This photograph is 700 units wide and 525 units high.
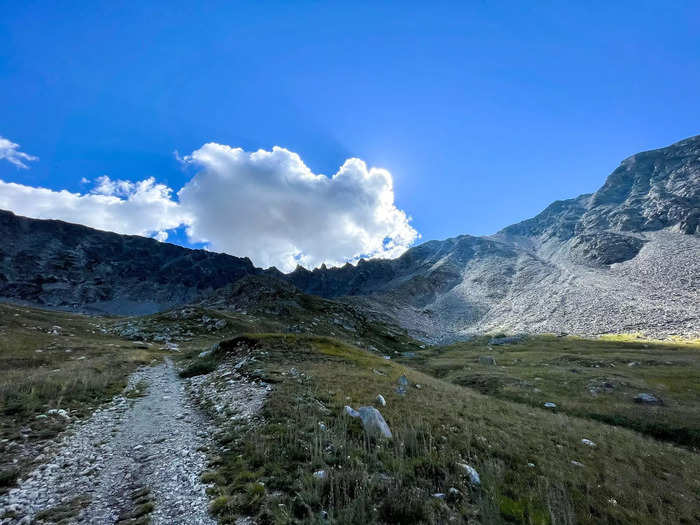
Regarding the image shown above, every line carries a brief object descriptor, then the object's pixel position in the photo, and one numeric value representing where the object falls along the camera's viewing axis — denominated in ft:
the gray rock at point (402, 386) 72.84
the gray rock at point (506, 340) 344.49
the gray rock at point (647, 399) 107.24
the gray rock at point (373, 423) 42.68
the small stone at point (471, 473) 34.01
